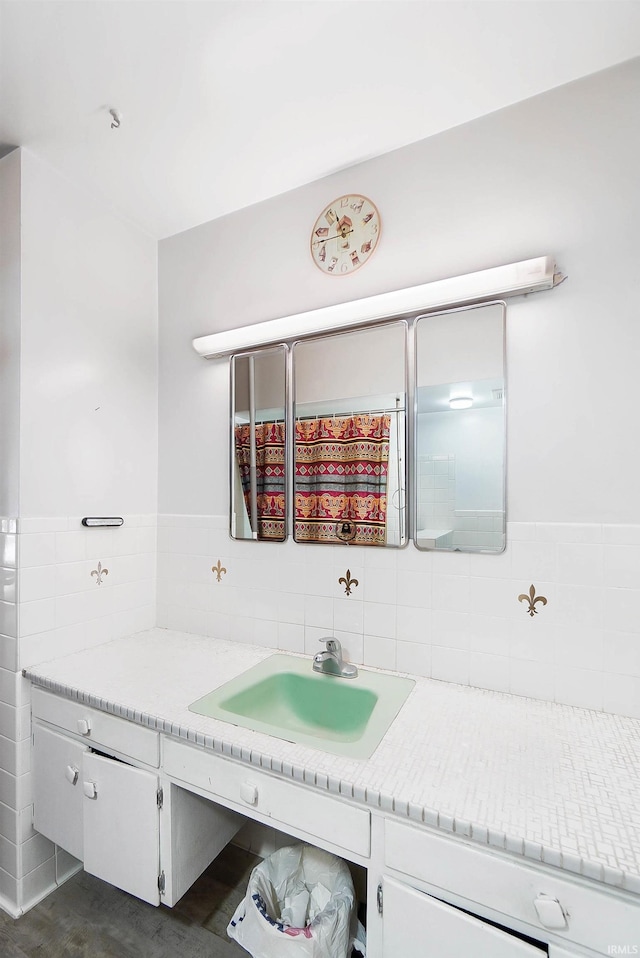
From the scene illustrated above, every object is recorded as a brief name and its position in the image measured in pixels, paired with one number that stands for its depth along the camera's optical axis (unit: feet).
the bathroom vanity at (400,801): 2.60
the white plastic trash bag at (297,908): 3.62
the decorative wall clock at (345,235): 5.21
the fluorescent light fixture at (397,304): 4.17
